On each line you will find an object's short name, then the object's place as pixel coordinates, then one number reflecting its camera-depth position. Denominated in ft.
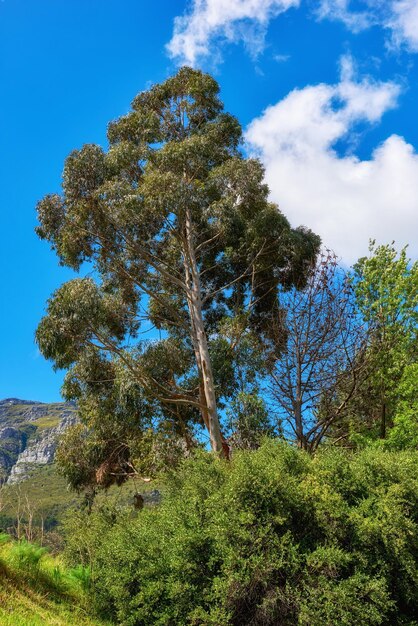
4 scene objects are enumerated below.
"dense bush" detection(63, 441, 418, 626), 26.63
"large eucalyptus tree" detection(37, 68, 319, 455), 51.60
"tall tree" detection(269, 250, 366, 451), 52.85
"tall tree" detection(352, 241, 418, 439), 57.16
